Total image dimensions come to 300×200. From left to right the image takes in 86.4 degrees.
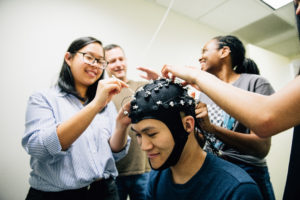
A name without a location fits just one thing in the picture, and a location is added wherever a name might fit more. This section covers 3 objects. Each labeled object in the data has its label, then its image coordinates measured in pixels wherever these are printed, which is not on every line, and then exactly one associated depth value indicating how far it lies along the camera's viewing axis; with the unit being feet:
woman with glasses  2.89
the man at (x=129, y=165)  5.15
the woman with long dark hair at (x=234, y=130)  3.31
